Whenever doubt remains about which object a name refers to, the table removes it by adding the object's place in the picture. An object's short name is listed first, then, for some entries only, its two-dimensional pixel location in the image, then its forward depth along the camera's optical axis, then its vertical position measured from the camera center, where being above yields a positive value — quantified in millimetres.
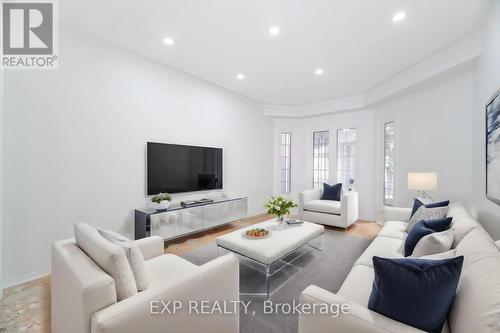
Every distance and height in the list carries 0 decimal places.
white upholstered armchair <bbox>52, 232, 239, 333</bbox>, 1016 -728
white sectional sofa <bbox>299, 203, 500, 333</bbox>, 843 -617
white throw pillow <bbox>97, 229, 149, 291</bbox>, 1283 -604
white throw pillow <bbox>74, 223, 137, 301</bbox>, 1150 -552
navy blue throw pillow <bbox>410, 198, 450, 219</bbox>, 2537 -484
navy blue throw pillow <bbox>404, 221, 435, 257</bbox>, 1771 -603
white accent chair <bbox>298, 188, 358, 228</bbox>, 4098 -897
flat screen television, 3387 -72
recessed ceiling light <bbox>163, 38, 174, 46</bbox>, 2824 +1634
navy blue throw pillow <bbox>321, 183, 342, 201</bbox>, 4766 -610
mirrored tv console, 3029 -868
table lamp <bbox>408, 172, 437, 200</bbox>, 3082 -226
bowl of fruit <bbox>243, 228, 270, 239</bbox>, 2527 -829
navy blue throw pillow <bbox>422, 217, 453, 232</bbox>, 1901 -527
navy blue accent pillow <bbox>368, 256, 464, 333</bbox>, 968 -570
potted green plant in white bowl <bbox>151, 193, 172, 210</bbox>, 3182 -554
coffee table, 2174 -879
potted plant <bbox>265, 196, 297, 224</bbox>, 2920 -569
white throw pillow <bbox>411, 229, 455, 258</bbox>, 1474 -551
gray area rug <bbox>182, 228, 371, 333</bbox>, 1765 -1268
